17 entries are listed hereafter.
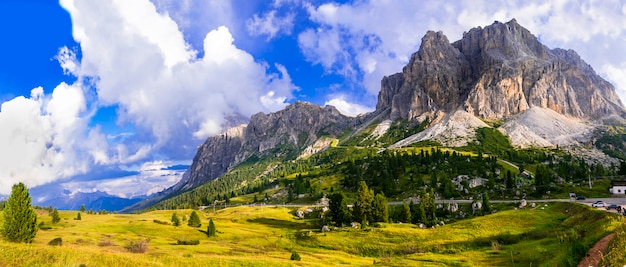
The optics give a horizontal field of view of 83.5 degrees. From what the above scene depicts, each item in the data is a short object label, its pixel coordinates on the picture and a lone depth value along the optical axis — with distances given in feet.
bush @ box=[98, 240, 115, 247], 225.46
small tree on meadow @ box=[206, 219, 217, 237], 335.30
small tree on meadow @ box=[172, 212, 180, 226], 403.95
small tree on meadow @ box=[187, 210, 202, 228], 413.00
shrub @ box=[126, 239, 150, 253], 187.55
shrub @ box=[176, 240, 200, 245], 265.34
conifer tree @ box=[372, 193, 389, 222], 401.08
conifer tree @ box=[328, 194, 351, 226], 409.86
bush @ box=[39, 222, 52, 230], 339.12
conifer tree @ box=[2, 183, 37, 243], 222.07
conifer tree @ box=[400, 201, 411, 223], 401.90
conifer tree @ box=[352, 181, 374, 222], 400.67
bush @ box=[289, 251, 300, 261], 182.74
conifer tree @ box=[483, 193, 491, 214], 419.70
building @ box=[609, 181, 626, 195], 439.63
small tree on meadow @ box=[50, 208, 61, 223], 388.49
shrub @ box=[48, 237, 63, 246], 201.26
